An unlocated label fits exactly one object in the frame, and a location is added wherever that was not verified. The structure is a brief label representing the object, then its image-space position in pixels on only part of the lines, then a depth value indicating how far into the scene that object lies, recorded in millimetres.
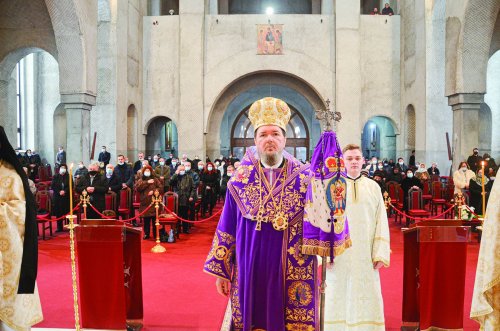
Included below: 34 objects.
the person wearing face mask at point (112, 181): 11711
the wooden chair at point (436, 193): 13620
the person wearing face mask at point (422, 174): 15502
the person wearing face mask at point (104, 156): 18956
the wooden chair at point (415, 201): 11672
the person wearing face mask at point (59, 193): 11492
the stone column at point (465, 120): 15047
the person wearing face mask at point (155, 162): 19094
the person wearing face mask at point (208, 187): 14148
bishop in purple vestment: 3254
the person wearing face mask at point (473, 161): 14753
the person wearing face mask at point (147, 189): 10500
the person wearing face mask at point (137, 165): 17886
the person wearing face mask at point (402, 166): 18062
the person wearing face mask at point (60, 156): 20431
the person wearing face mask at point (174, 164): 16188
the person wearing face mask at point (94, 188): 10633
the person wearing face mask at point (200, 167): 15759
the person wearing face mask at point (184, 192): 11430
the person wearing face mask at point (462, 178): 11922
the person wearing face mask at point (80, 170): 12934
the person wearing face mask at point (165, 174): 12531
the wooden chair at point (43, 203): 10812
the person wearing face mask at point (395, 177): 15333
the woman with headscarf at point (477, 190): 10797
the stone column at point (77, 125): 15250
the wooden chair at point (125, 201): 11805
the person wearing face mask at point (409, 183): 13227
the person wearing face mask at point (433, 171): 17969
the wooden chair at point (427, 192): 14172
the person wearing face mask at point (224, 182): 15530
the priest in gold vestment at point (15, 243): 3725
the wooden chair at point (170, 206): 10398
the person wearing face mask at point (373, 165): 19009
